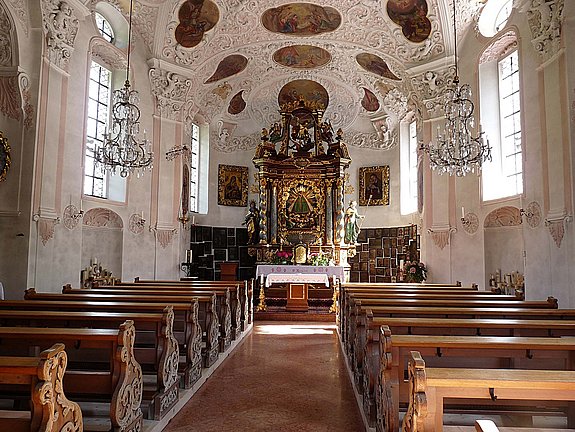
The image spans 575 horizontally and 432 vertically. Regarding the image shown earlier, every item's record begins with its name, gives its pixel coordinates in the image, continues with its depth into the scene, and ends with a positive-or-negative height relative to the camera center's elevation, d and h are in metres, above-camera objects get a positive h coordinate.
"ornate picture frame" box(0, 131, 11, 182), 8.98 +1.95
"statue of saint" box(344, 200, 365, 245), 16.77 +1.26
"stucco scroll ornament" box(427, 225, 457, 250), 13.26 +0.82
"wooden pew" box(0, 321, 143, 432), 3.69 -0.85
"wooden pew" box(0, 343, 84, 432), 2.61 -0.71
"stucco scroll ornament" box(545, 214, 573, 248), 8.69 +0.72
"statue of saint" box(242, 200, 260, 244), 17.08 +1.38
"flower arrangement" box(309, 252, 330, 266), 15.19 +0.11
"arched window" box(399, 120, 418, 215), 17.30 +3.55
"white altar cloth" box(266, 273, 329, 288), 13.33 -0.45
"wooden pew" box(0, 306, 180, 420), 4.68 -0.71
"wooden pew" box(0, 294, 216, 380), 5.67 -0.58
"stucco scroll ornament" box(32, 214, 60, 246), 9.41 +0.67
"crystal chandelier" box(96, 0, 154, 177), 8.98 +2.24
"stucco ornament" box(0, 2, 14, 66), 9.05 +4.24
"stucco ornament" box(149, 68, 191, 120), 14.22 +5.18
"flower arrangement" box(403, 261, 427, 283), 14.05 -0.26
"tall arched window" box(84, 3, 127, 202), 12.50 +4.77
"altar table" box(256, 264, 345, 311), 13.38 -0.41
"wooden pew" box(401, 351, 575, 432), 2.43 -0.64
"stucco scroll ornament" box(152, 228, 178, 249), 13.98 +0.76
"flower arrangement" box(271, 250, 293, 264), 16.30 +0.14
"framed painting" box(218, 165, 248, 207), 18.45 +2.99
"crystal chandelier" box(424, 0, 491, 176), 8.48 +2.24
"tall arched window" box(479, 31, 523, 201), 11.98 +3.87
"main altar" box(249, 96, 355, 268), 16.95 +2.85
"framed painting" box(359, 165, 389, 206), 18.12 +2.99
